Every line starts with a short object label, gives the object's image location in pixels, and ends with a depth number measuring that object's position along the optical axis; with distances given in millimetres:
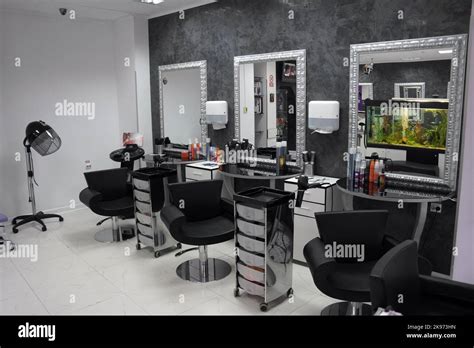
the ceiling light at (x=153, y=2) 4469
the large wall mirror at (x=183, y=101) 4922
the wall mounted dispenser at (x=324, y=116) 3598
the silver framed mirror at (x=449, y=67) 2928
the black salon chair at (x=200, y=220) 3135
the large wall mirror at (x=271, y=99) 3924
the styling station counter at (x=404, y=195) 2912
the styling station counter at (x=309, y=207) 3410
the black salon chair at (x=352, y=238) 2508
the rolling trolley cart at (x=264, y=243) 2764
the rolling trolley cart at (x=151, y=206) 3816
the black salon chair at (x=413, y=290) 1793
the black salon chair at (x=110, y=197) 4066
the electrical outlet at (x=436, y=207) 3174
